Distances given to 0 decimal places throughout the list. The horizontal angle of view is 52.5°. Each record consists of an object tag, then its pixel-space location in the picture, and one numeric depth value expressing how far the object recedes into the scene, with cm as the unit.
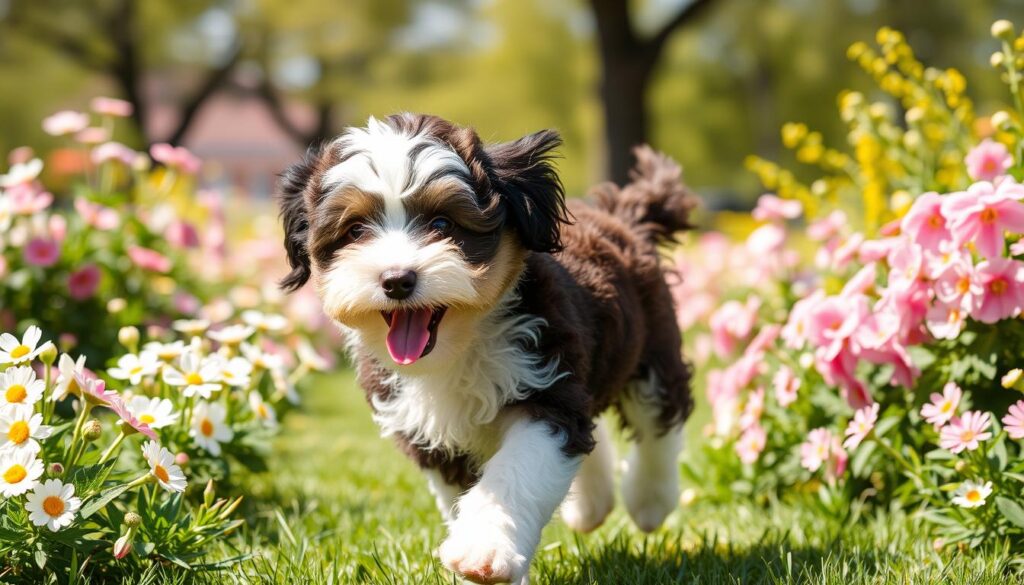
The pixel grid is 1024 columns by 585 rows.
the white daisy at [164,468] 275
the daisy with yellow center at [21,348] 279
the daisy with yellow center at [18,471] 254
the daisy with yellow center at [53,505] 259
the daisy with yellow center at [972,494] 297
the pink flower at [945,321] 319
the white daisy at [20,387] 272
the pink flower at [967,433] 302
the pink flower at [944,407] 311
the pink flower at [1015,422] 291
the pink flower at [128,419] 278
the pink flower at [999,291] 309
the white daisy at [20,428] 265
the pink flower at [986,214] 303
